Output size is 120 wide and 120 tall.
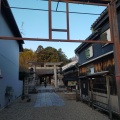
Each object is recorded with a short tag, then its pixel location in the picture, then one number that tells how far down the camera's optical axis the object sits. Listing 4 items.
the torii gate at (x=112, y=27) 4.66
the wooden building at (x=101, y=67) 6.09
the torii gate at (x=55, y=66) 20.45
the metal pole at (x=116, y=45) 4.68
